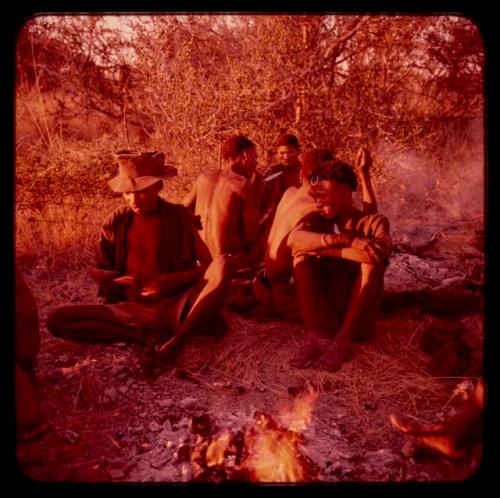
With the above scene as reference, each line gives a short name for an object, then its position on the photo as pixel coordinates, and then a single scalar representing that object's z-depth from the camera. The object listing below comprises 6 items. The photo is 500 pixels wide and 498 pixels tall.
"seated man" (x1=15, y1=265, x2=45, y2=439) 2.81
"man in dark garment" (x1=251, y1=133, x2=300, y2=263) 4.08
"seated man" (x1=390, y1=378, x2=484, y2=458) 2.71
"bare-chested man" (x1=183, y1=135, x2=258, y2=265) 3.87
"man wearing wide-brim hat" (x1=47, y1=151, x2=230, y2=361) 3.39
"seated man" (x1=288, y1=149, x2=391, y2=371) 3.26
